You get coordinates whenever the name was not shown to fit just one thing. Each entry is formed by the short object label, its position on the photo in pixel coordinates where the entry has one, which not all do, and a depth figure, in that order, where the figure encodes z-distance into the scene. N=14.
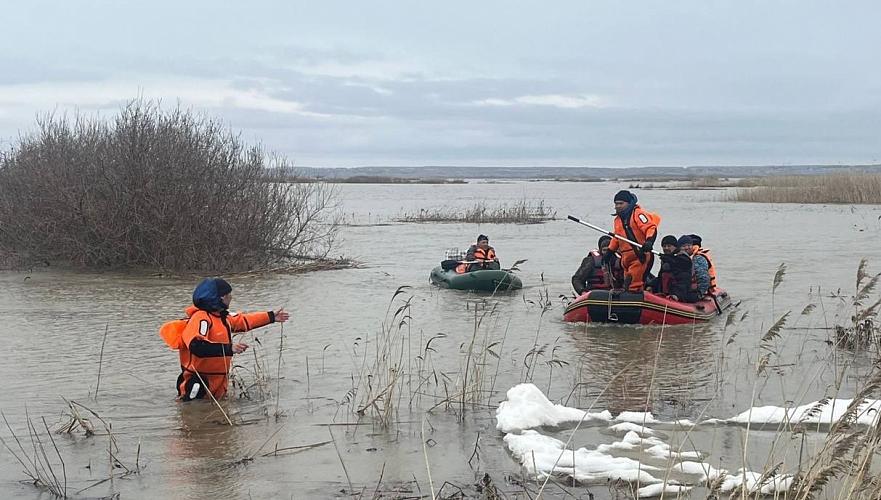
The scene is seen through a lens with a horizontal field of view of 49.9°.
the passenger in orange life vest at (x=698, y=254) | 12.69
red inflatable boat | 12.05
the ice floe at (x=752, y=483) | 4.29
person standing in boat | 12.14
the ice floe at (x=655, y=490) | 5.34
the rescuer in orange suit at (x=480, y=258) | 16.06
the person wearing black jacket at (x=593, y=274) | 13.27
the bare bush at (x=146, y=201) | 18.47
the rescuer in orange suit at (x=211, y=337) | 7.42
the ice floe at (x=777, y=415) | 6.60
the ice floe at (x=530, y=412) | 6.91
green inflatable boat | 15.70
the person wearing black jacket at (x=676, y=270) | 12.48
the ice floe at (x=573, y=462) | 5.68
